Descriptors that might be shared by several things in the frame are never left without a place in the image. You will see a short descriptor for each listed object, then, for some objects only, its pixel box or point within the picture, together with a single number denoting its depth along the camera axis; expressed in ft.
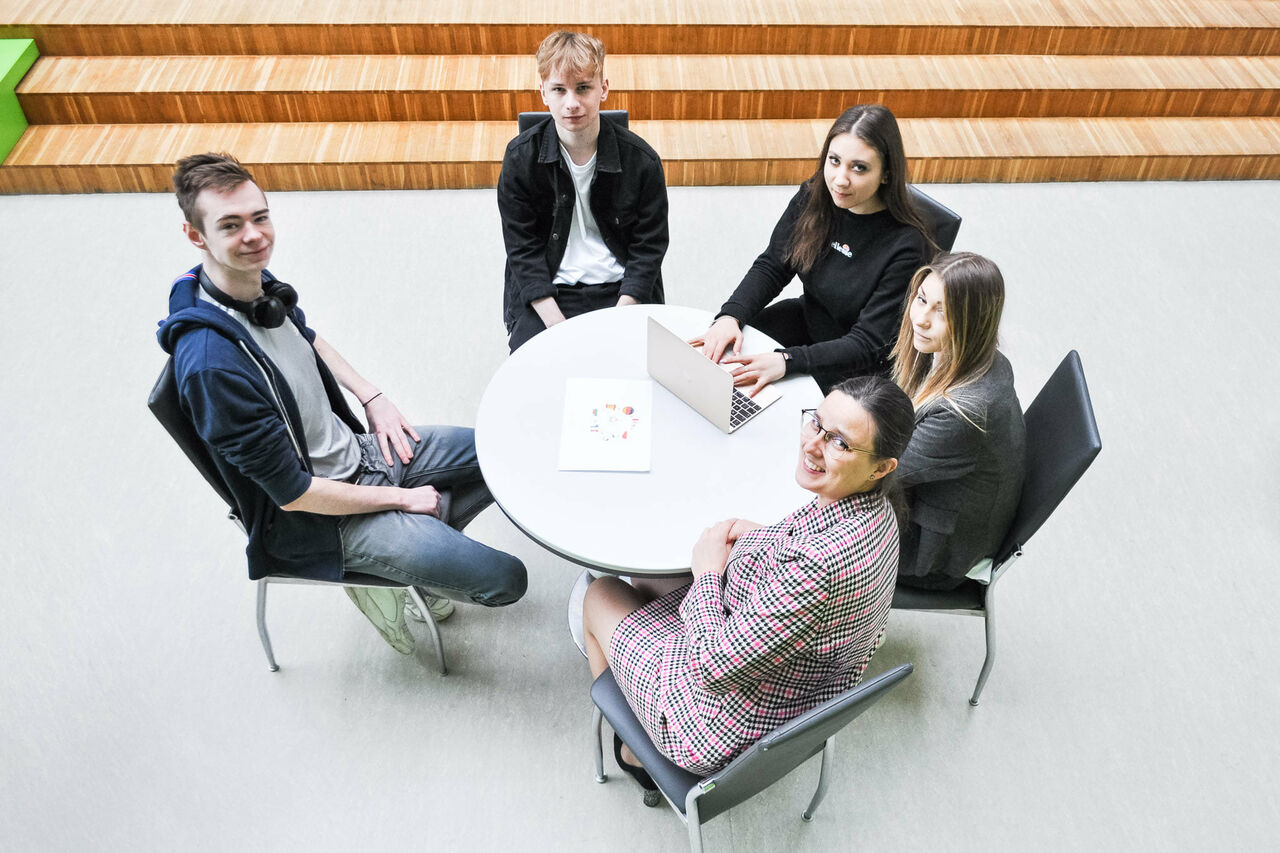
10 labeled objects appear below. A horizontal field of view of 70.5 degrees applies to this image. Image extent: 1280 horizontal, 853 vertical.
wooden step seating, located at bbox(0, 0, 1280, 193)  13.17
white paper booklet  6.93
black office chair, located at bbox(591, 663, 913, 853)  4.99
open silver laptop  6.86
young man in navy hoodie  6.04
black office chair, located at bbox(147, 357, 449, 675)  5.96
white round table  6.39
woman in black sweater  7.62
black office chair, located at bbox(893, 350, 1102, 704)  6.27
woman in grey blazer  6.28
